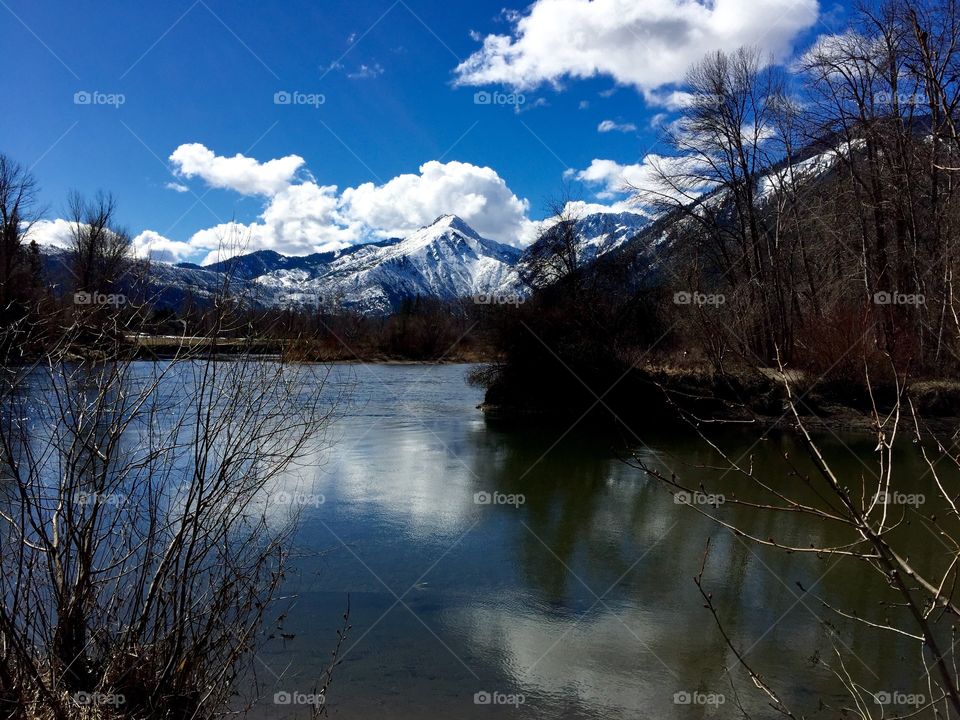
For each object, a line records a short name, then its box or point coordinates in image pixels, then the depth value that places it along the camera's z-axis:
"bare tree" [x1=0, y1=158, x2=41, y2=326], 27.56
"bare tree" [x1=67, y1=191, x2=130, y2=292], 33.22
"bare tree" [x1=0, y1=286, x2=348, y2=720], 3.95
